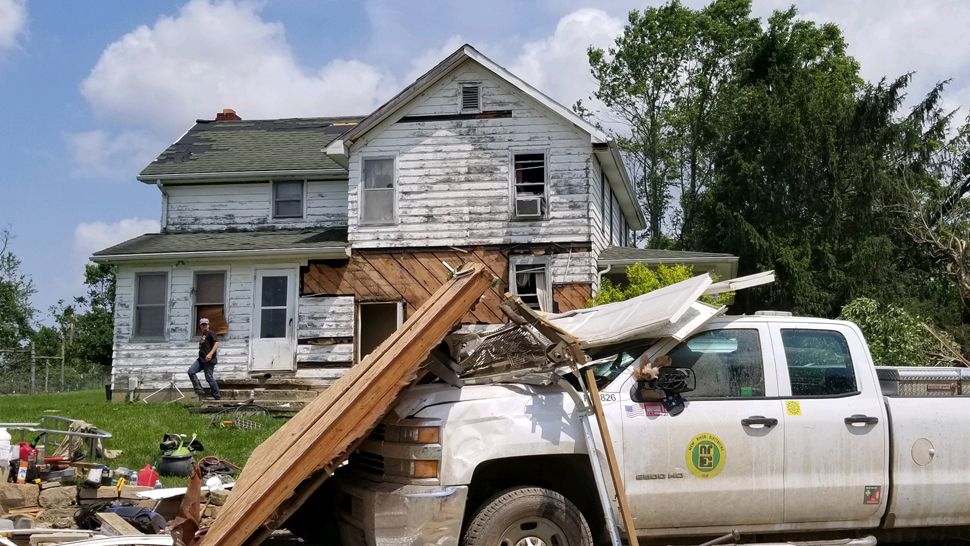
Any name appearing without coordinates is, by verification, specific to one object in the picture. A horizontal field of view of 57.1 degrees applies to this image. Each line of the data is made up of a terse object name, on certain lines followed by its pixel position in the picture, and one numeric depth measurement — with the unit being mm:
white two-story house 18500
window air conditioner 18484
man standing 17031
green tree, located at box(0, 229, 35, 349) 45866
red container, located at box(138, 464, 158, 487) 8289
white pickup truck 5180
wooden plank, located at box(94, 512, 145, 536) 5914
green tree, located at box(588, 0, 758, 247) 37906
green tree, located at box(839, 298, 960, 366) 15375
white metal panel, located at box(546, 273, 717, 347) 5426
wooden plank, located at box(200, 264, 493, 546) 4758
